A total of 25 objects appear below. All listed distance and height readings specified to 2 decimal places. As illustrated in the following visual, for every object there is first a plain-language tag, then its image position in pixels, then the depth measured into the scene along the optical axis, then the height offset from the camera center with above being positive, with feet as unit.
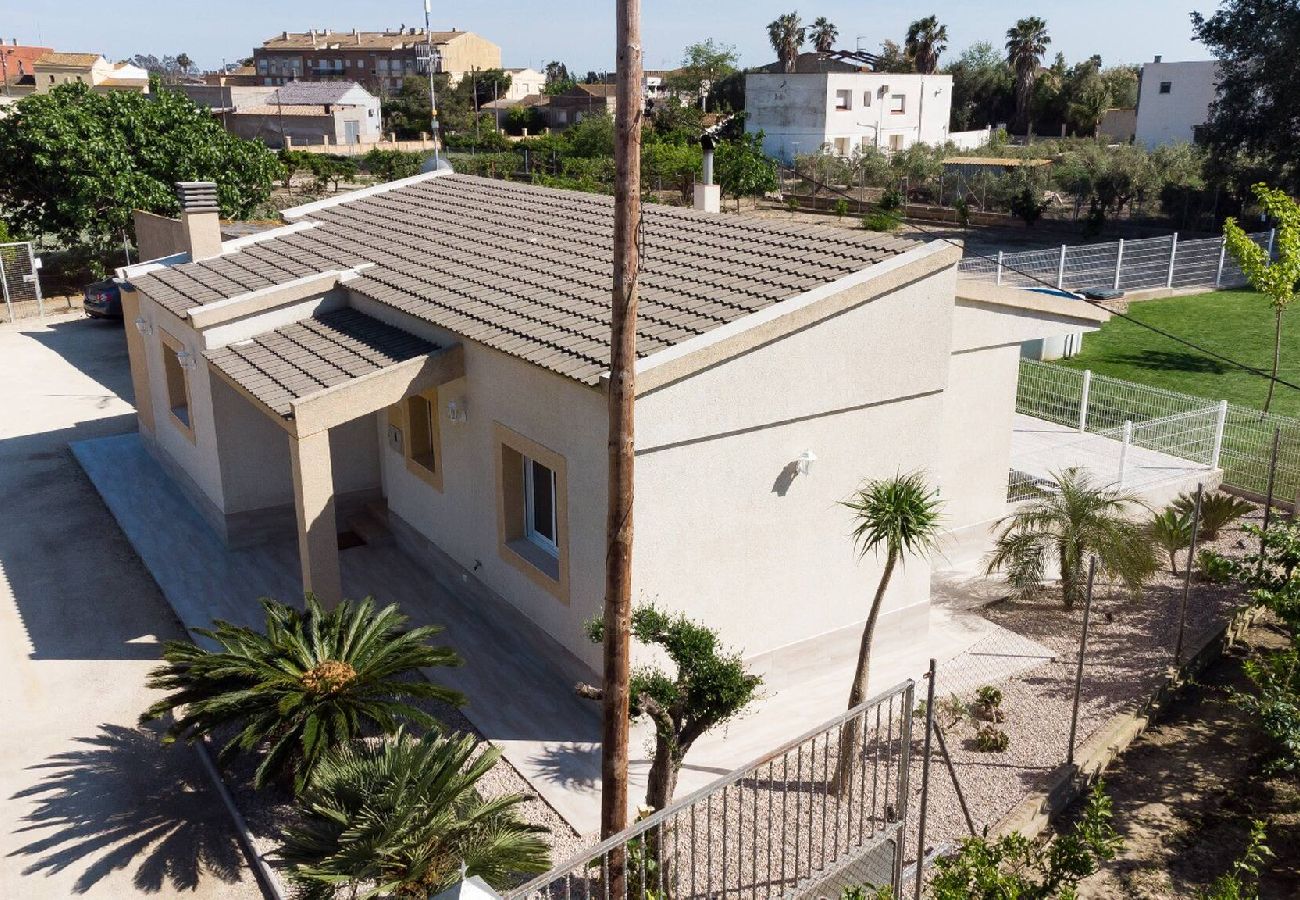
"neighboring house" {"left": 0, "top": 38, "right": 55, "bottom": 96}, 382.22 +28.93
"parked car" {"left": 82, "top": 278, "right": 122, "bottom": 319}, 97.19 -13.93
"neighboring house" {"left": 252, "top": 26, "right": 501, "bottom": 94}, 402.72 +32.40
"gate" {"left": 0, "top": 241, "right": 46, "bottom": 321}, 102.83 -12.38
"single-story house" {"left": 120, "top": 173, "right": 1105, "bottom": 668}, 32.65 -8.46
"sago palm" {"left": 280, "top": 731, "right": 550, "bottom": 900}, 23.35 -14.87
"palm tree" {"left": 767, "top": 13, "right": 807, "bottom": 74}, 304.30 +28.69
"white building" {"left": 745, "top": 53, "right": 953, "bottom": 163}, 218.79 +6.38
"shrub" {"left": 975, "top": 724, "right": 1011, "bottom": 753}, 33.19 -17.76
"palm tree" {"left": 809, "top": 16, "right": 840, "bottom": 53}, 315.17 +29.63
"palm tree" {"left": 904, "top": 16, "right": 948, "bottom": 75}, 285.84 +25.43
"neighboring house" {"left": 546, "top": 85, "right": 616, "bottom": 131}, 297.12 +9.78
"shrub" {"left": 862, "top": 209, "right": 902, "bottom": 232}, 140.67 -10.22
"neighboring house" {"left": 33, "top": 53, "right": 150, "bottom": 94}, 352.08 +22.13
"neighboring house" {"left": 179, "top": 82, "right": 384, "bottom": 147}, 271.69 +6.33
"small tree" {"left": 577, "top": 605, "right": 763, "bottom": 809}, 26.05 -12.98
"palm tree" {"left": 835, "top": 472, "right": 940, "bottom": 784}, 27.53 -9.45
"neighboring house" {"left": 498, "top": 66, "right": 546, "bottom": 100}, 413.18 +22.09
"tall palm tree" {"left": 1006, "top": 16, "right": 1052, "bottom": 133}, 264.93 +21.40
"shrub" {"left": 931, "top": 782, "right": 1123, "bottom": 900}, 19.57 -13.27
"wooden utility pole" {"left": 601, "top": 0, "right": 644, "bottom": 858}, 20.15 -5.41
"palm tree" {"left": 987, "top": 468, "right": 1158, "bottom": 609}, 41.37 -14.99
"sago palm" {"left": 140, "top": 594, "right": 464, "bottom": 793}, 28.60 -14.44
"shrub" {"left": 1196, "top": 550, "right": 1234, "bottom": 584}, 34.96 -13.40
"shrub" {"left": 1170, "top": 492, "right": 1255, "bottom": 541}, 48.57 -16.10
